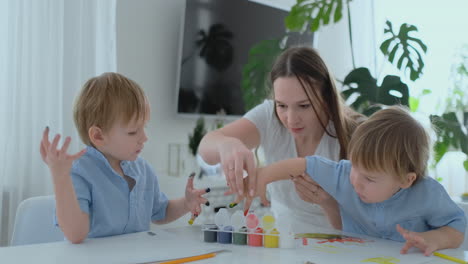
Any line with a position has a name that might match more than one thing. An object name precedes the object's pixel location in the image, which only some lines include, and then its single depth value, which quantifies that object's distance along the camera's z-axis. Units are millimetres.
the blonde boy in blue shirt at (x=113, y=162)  1181
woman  1421
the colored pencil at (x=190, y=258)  884
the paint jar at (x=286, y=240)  1001
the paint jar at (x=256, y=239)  1020
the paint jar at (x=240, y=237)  1037
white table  896
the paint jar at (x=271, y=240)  1013
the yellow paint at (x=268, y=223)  1023
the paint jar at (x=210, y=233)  1057
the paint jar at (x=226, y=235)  1047
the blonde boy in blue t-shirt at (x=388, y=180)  1113
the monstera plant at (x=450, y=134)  2381
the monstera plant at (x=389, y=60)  2312
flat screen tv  3061
